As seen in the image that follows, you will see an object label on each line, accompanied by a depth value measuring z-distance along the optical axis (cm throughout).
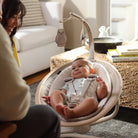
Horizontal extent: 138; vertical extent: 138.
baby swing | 125
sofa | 277
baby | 131
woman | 67
